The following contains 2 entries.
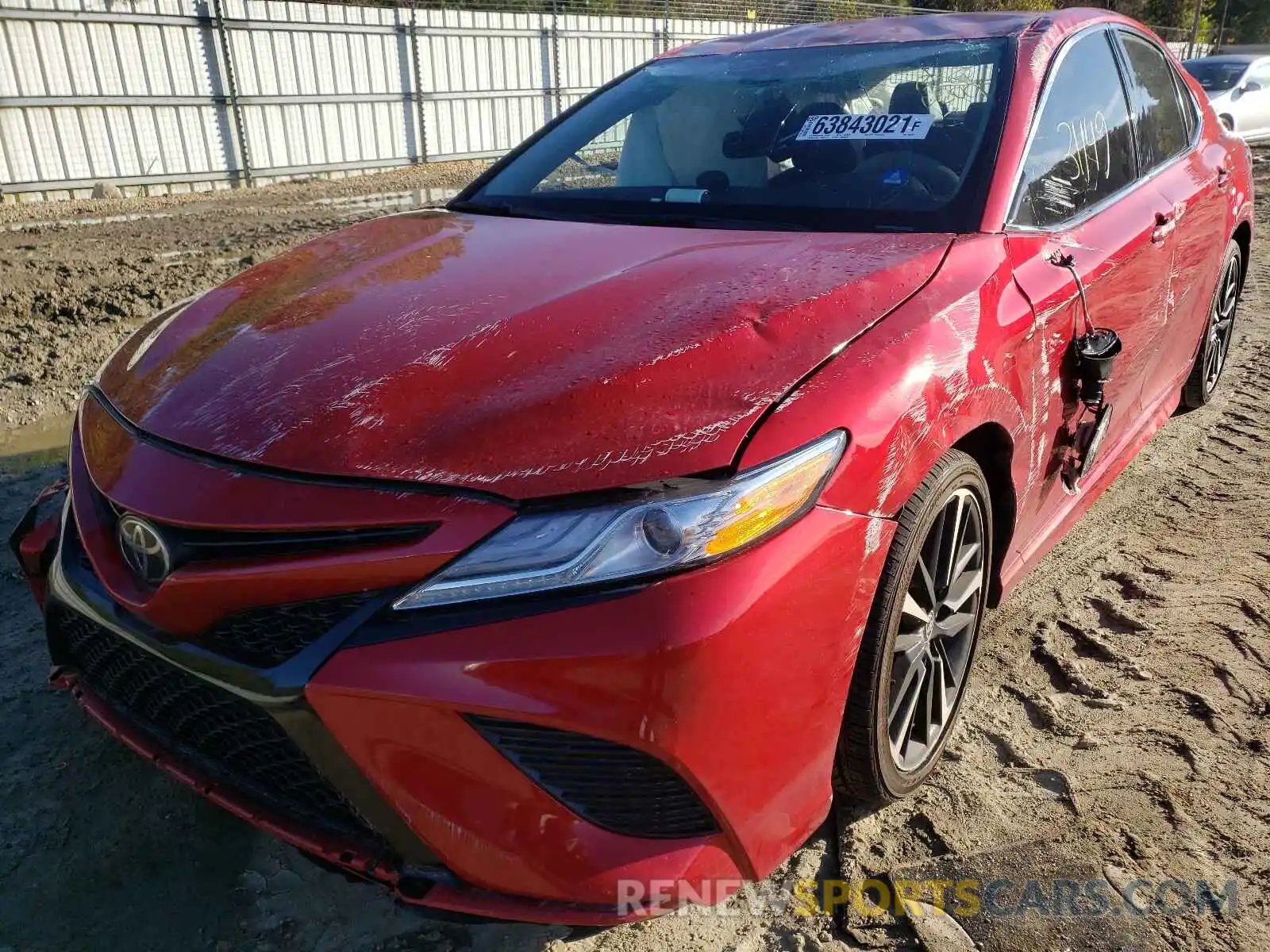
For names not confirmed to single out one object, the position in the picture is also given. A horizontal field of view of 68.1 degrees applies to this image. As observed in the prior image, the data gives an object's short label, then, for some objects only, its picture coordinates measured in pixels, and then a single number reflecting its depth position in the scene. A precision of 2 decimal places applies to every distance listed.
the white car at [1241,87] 13.62
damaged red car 1.41
